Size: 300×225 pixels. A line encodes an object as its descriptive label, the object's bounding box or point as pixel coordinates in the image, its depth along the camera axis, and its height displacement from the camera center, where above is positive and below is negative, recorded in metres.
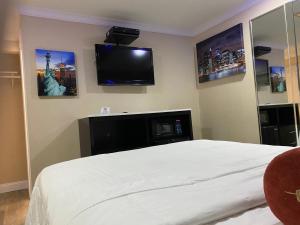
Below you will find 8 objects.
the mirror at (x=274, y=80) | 2.69 +0.29
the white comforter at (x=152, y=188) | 0.70 -0.28
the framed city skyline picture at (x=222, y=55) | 3.21 +0.77
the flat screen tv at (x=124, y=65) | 3.13 +0.68
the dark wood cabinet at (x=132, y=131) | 2.78 -0.21
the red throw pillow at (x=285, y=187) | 0.63 -0.23
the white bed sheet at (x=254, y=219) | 0.67 -0.32
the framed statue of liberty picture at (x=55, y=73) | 2.85 +0.57
